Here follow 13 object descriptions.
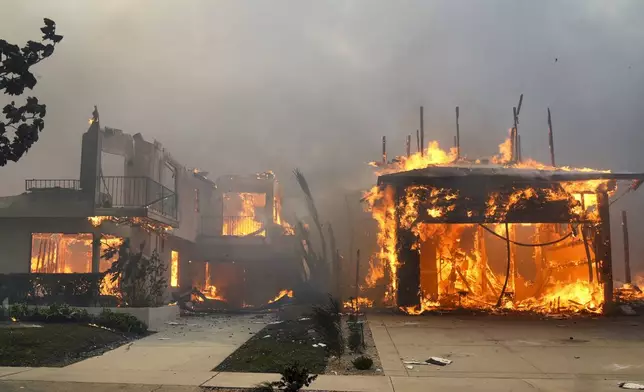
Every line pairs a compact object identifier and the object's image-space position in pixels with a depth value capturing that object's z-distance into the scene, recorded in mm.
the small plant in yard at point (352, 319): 12640
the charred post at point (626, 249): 22369
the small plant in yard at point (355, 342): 9339
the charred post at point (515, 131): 20031
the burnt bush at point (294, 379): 5688
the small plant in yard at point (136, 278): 14062
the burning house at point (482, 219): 15688
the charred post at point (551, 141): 20678
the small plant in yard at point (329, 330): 8922
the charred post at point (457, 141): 20928
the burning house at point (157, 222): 18094
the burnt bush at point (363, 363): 7762
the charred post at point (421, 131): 19534
